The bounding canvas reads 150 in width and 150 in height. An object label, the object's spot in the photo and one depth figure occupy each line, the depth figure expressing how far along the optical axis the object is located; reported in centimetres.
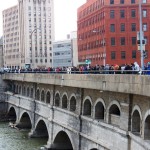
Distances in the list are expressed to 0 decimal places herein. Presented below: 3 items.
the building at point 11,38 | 16327
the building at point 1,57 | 19476
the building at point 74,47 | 14131
